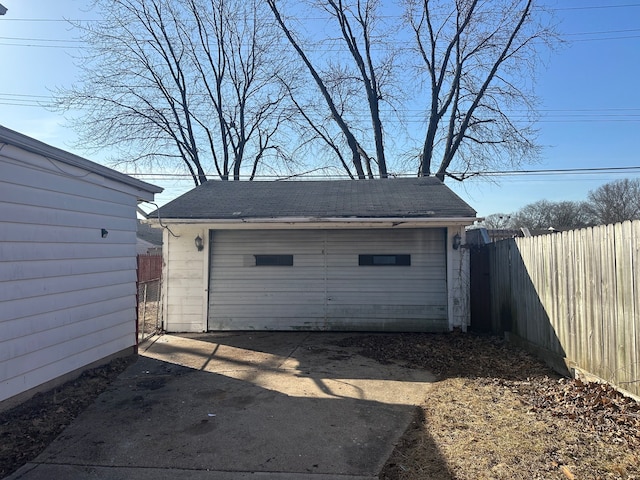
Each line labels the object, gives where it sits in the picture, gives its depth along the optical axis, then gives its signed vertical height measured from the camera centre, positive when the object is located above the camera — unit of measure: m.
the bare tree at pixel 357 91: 19.58 +8.22
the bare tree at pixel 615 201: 33.91 +4.30
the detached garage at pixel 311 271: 8.58 -0.44
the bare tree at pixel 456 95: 17.89 +7.24
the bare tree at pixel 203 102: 18.98 +7.43
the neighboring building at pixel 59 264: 4.21 -0.15
